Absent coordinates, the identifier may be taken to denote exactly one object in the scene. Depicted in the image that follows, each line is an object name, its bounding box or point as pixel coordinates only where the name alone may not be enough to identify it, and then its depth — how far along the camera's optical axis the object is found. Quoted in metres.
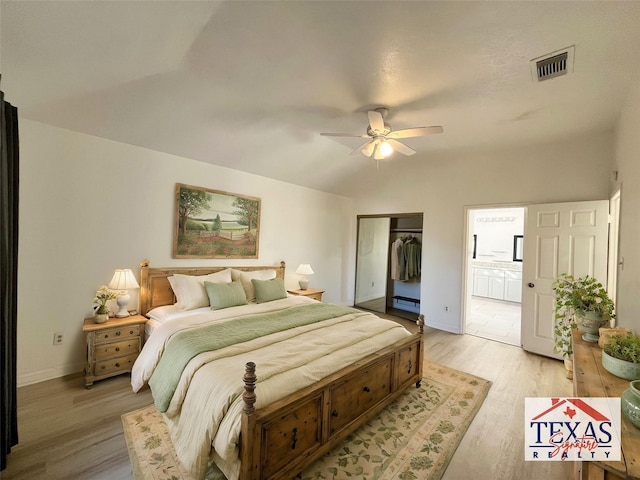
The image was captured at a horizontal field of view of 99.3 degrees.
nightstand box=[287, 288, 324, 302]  4.62
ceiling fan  2.53
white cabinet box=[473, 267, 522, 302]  6.43
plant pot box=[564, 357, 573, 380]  3.01
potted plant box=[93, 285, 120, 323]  2.77
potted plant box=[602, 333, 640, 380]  1.40
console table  0.89
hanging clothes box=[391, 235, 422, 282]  5.61
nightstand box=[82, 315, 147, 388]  2.60
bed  1.50
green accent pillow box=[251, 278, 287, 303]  3.61
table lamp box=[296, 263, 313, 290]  4.71
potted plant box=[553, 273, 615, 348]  2.20
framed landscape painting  3.58
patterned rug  1.73
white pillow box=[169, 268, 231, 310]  3.16
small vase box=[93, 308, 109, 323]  2.75
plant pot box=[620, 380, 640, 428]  1.06
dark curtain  1.58
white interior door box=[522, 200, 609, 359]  3.22
